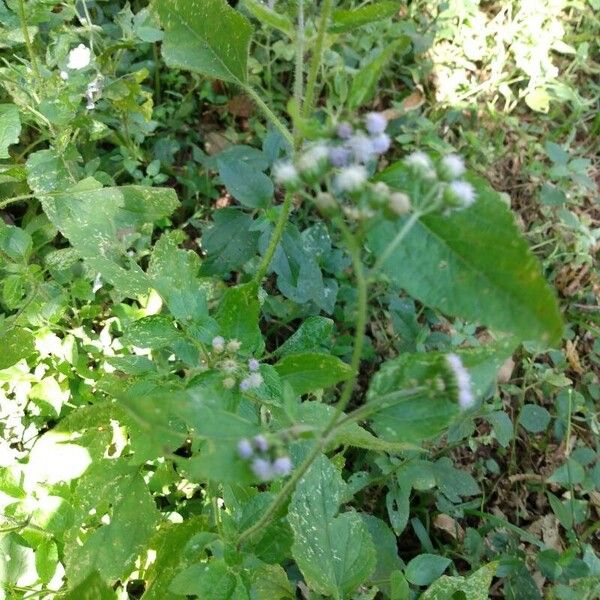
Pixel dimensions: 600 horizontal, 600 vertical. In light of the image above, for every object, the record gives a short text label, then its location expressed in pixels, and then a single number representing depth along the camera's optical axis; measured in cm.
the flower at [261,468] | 17
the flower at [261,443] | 17
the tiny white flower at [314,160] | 17
